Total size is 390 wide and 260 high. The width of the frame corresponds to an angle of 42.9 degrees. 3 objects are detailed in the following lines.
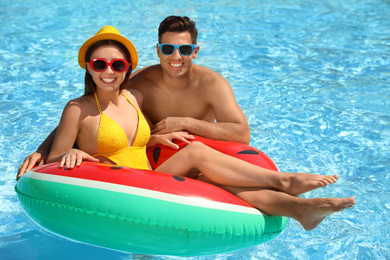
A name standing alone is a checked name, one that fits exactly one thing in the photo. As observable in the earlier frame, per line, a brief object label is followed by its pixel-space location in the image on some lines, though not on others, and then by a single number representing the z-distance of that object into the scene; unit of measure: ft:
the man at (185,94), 13.15
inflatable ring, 9.66
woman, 10.48
